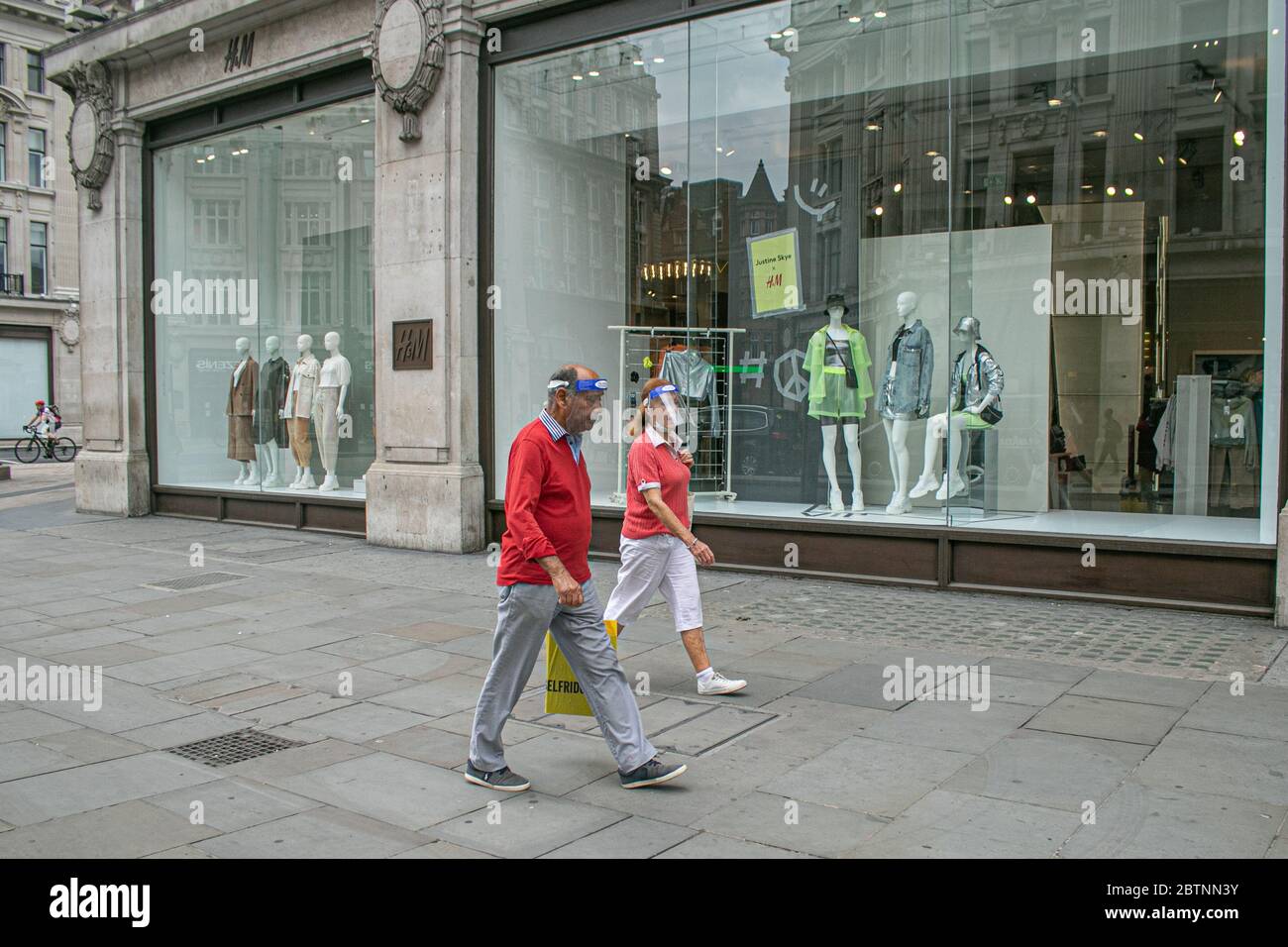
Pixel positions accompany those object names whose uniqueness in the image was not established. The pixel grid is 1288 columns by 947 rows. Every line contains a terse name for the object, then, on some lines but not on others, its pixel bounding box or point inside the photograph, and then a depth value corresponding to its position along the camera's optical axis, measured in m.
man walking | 4.96
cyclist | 36.41
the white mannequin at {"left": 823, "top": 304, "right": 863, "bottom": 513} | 11.54
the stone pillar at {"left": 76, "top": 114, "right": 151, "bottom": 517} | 17.27
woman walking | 6.63
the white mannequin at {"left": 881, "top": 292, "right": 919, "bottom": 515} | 11.02
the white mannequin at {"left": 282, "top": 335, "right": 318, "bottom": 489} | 15.40
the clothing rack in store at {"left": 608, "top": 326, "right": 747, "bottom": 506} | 12.06
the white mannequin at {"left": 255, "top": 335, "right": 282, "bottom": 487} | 16.00
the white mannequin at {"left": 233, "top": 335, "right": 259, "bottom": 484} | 16.39
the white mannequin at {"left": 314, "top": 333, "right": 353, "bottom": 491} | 15.14
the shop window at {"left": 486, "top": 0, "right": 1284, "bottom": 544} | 9.70
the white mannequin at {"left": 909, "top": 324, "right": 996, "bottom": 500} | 10.73
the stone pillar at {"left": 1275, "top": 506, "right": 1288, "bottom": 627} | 8.20
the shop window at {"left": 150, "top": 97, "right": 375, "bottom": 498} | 15.03
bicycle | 35.72
